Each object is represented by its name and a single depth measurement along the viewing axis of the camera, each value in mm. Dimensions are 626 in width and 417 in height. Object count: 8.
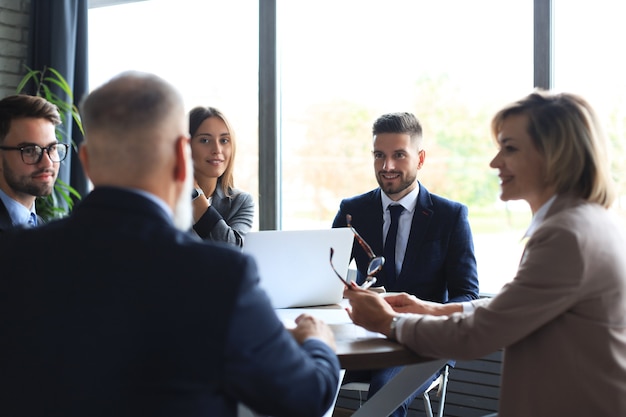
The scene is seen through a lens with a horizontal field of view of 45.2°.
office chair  2770
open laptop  2240
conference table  1756
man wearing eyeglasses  2729
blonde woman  1693
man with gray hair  1132
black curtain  4367
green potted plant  3995
